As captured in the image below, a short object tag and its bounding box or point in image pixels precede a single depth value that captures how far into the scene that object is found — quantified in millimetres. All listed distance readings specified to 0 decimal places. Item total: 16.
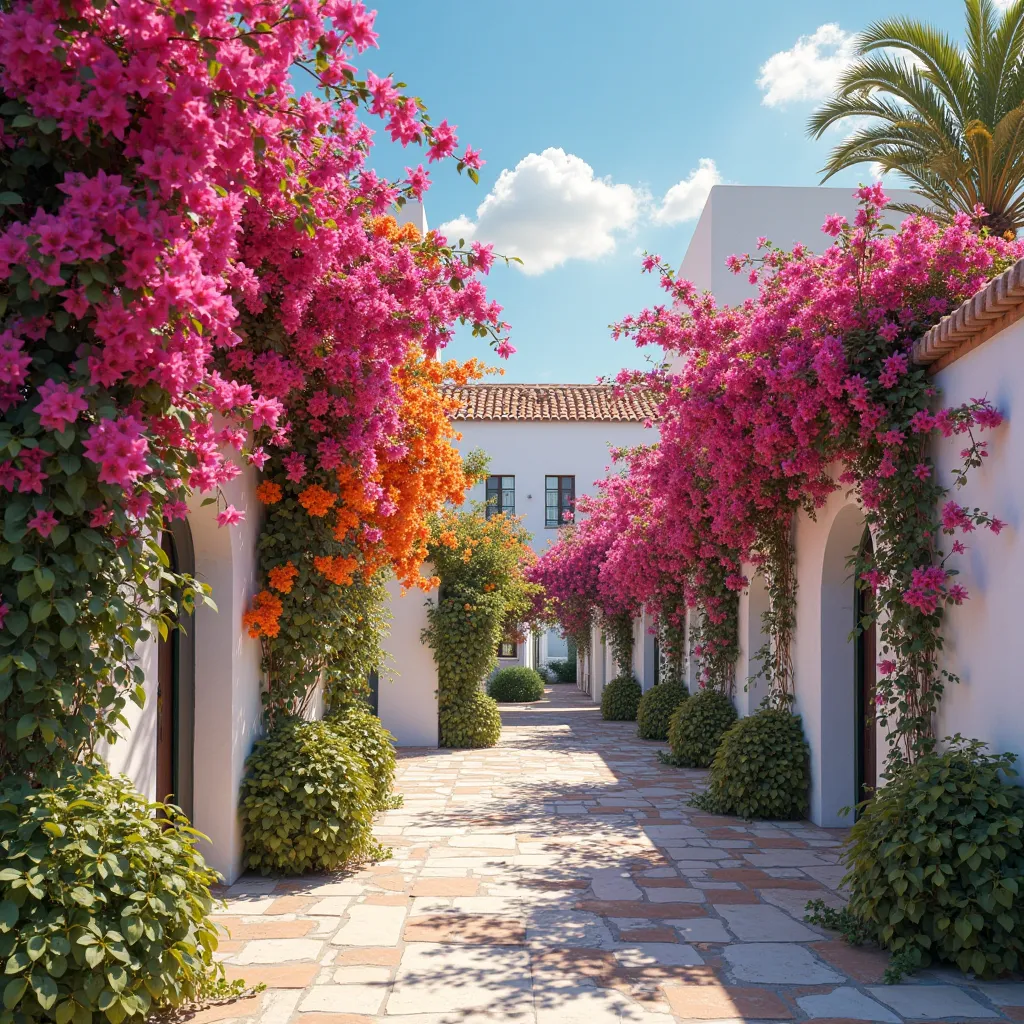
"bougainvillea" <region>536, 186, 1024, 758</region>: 6113
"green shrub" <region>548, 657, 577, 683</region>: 34188
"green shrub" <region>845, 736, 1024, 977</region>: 4699
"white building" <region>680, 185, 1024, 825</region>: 5293
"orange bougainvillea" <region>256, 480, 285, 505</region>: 6836
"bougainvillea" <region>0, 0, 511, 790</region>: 3484
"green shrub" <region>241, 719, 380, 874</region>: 6504
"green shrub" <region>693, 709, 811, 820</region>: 8750
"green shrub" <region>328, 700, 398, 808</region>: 8233
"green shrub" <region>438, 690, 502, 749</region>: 13898
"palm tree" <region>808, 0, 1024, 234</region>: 9789
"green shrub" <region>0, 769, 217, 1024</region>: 3391
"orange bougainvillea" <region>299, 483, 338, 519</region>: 6793
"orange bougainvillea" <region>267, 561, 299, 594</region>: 6836
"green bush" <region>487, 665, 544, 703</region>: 25641
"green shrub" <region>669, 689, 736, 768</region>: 11672
